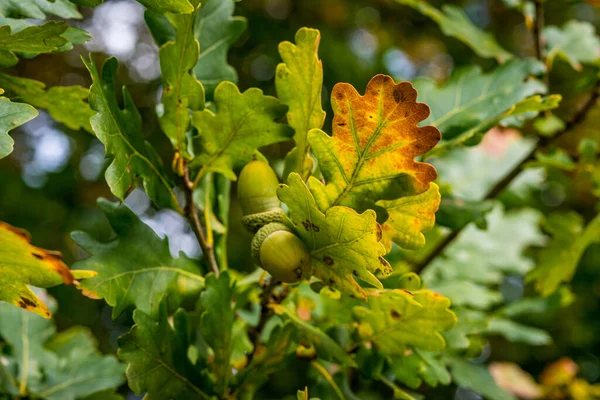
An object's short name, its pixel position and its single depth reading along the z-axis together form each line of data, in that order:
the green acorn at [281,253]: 0.53
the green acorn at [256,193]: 0.56
